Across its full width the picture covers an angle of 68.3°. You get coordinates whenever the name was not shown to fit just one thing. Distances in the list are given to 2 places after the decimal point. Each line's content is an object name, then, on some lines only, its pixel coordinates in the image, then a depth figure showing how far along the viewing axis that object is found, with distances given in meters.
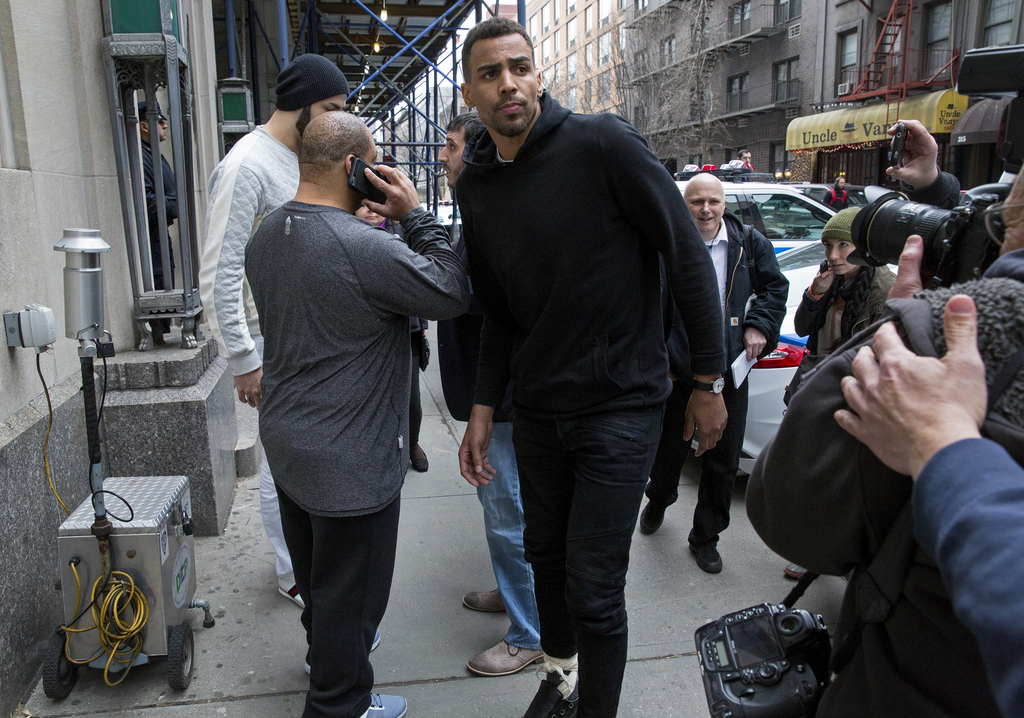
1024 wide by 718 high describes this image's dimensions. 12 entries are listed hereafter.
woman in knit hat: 3.40
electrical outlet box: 2.66
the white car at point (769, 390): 4.35
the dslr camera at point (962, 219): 1.24
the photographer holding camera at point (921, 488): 0.89
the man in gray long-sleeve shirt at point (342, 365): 2.05
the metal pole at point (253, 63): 9.42
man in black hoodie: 2.17
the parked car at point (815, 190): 11.19
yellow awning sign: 20.02
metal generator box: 2.59
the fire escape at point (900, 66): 20.58
